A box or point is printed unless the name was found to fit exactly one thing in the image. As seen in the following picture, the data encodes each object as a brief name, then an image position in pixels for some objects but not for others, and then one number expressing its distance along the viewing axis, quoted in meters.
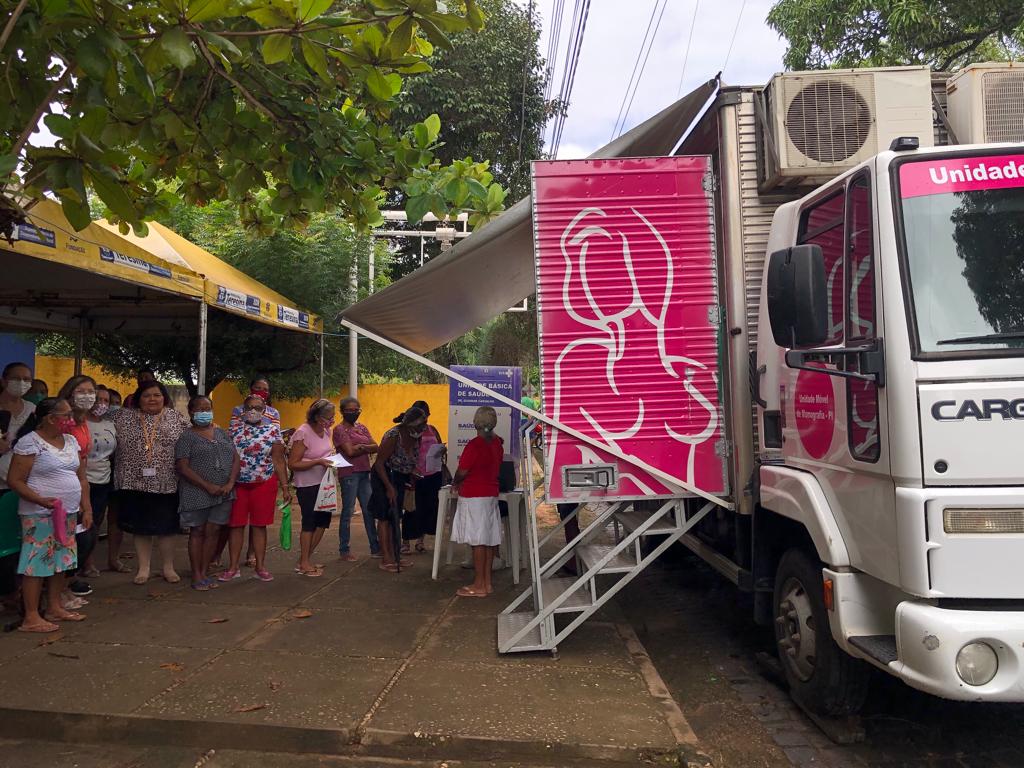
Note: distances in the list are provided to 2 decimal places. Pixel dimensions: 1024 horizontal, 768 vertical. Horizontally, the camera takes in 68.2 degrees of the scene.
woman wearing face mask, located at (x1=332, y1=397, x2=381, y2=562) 7.38
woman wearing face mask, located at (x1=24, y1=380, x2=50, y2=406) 7.14
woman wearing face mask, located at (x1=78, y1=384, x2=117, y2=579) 6.45
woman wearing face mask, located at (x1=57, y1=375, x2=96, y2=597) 5.72
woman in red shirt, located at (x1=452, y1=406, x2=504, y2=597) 6.02
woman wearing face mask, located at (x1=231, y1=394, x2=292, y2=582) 6.59
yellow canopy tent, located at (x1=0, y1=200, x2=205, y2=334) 6.02
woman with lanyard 6.46
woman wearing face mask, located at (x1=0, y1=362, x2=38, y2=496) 5.84
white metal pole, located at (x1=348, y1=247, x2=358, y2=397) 13.23
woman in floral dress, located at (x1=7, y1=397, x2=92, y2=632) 5.06
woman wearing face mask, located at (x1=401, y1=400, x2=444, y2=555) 7.59
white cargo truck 2.90
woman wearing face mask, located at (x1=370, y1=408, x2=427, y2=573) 7.21
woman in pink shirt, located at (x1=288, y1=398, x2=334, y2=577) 6.93
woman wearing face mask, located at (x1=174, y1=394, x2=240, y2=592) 6.35
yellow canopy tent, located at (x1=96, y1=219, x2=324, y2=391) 8.38
